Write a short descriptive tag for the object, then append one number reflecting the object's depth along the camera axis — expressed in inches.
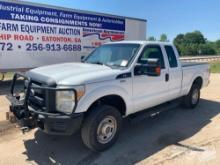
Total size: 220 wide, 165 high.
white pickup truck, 99.6
